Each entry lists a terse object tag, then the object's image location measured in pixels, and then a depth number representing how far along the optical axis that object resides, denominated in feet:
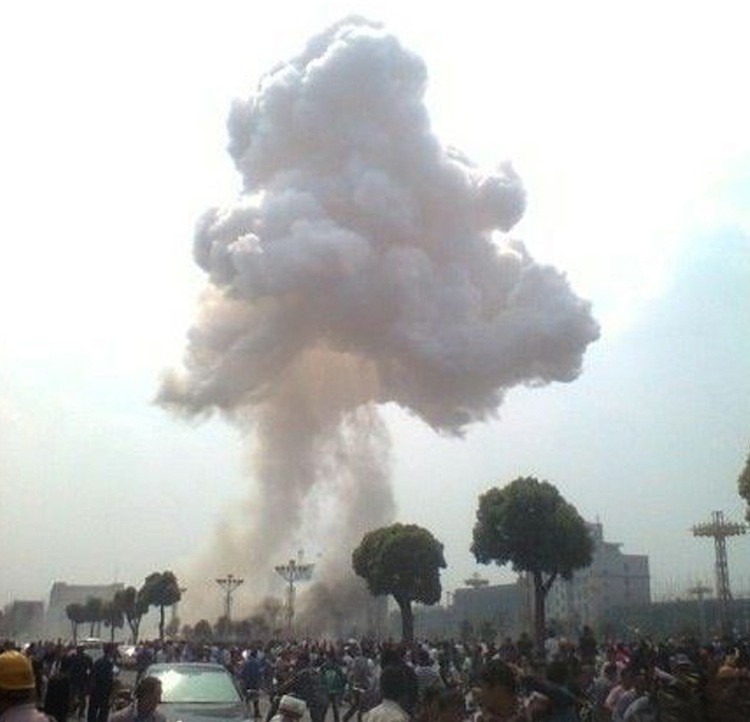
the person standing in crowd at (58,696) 45.98
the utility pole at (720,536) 284.00
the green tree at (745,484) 136.36
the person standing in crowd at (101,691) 62.39
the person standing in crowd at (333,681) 67.26
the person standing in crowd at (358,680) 65.61
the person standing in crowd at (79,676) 71.46
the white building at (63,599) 524.52
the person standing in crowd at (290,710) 26.40
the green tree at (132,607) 307.27
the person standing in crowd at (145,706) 27.45
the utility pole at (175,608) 294.78
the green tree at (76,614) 393.91
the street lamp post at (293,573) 205.46
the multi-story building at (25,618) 442.50
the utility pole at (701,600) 317.01
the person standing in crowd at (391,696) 22.75
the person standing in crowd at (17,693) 17.46
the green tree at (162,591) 288.92
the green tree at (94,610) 384.68
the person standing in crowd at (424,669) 49.34
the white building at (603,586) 503.61
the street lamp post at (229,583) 225.35
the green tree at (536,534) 171.42
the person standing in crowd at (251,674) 89.66
